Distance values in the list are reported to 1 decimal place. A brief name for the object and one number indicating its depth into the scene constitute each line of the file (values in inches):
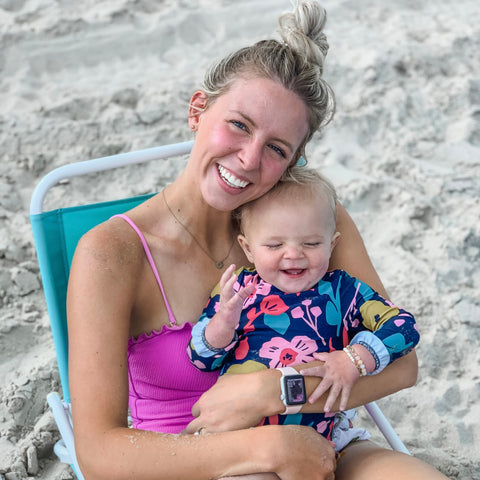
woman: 64.7
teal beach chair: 85.0
